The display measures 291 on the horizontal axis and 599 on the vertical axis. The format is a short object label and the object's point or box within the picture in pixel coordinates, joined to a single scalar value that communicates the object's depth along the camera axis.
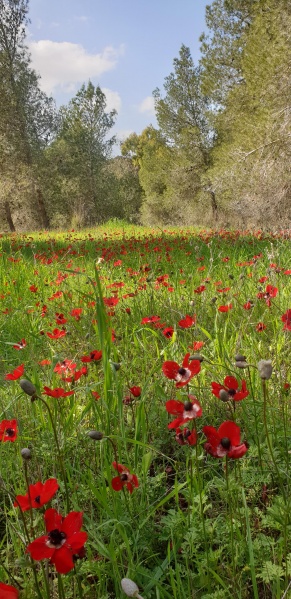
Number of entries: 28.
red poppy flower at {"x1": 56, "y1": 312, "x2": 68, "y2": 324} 2.04
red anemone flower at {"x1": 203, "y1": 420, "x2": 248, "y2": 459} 0.81
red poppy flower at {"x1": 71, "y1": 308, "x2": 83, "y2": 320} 2.24
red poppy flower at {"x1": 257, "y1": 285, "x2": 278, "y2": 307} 1.92
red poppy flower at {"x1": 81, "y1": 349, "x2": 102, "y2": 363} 1.40
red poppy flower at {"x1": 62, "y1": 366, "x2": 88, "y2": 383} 1.38
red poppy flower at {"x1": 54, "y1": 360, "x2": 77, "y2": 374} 1.61
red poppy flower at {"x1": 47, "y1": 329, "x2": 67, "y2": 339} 1.79
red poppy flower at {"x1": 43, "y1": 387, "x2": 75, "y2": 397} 1.08
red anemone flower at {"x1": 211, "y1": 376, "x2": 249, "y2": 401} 0.97
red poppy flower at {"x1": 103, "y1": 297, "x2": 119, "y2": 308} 2.03
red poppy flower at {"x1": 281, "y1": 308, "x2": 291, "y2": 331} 1.49
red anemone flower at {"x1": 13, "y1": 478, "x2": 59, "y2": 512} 0.78
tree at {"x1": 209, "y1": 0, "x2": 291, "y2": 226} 8.48
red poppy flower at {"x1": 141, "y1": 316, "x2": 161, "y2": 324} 1.89
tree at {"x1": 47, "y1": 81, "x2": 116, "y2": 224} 25.22
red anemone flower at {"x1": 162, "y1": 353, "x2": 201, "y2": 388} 1.03
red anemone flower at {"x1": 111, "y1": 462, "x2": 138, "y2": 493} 0.93
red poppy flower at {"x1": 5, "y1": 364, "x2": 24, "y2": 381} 1.25
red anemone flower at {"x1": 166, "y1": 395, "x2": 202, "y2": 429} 0.89
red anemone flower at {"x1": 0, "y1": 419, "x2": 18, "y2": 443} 1.11
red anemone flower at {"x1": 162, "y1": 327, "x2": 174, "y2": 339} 1.75
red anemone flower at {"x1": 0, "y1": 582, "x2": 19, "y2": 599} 0.58
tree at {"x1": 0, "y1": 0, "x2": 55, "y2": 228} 17.30
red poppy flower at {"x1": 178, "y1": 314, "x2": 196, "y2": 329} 1.52
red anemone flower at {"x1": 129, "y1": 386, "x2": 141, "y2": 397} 1.32
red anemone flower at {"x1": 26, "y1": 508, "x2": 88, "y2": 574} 0.67
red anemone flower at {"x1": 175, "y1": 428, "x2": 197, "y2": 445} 0.98
